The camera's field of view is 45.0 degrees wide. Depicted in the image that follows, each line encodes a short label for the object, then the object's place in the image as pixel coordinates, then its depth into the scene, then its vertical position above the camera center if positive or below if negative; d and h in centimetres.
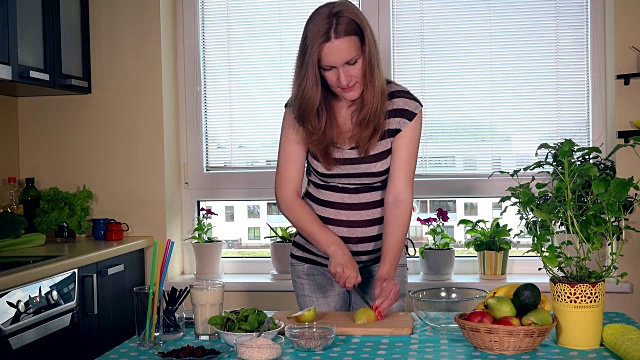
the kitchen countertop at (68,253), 249 -28
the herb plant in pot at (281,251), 348 -34
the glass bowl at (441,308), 182 -32
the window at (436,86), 349 +40
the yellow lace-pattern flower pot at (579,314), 166 -31
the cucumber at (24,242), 302 -24
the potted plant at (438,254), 342 -36
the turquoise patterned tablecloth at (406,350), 160 -38
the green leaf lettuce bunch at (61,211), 333 -14
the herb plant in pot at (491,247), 336 -33
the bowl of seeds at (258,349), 154 -35
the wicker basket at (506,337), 157 -34
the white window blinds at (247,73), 365 +49
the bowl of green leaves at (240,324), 168 -33
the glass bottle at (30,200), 346 -9
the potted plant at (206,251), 357 -35
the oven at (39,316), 243 -45
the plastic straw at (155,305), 168 -28
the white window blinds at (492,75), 348 +44
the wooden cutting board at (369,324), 177 -35
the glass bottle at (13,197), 333 -7
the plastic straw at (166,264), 164 -19
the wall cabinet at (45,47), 298 +55
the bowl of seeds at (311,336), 164 -35
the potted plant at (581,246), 165 -17
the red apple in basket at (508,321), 160 -31
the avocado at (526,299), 165 -27
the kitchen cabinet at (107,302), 293 -49
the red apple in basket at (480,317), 163 -31
